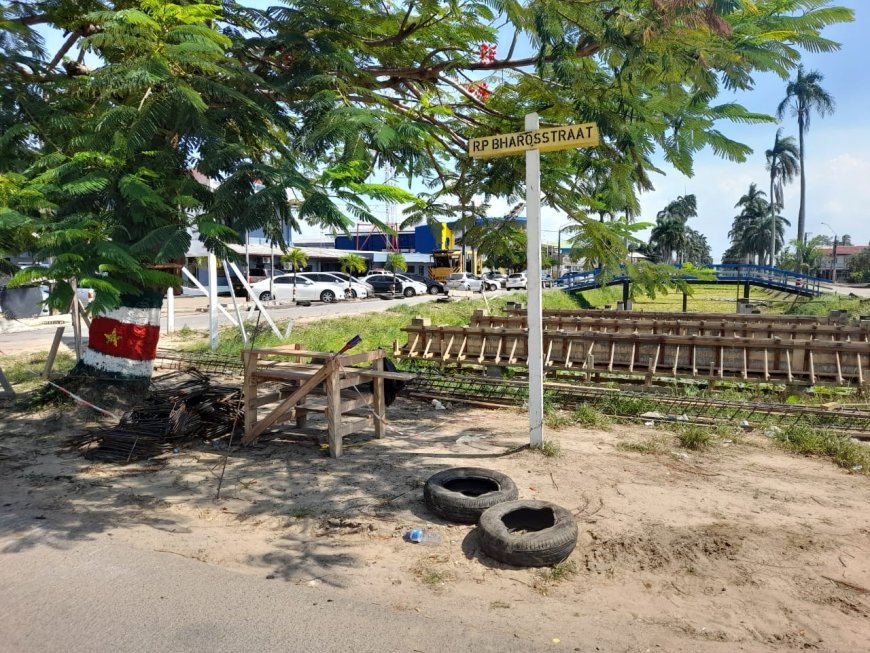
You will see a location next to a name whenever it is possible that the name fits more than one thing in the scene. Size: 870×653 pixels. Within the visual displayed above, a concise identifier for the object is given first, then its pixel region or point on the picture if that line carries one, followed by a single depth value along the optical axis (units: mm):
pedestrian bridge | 32059
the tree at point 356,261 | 16497
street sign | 6203
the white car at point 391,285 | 39156
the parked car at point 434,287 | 42031
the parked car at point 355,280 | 35500
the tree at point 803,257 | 72688
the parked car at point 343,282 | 34188
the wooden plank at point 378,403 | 7305
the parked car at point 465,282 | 44188
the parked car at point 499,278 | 51694
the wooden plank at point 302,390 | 6457
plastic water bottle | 4699
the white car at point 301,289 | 31641
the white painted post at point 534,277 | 6582
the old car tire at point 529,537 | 4258
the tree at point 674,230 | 88125
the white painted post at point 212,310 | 14148
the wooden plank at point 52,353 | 10500
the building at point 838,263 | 96612
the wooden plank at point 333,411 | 6492
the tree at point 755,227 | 88669
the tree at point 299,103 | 5445
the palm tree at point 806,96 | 63078
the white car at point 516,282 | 50816
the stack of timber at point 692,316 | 14930
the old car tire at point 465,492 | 4984
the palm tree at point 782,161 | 71125
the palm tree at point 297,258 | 34566
